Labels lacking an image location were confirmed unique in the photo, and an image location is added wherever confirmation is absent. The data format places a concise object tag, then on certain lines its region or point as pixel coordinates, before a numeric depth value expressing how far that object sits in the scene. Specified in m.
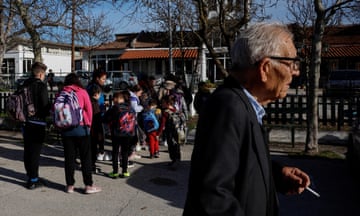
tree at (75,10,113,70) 13.18
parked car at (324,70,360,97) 29.84
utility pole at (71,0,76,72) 12.01
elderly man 1.81
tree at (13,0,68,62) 11.15
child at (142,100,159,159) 8.21
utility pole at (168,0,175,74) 15.17
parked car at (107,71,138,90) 33.84
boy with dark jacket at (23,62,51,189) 6.28
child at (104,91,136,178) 6.88
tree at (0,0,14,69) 12.55
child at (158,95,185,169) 7.69
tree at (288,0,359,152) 8.62
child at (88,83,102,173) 7.49
